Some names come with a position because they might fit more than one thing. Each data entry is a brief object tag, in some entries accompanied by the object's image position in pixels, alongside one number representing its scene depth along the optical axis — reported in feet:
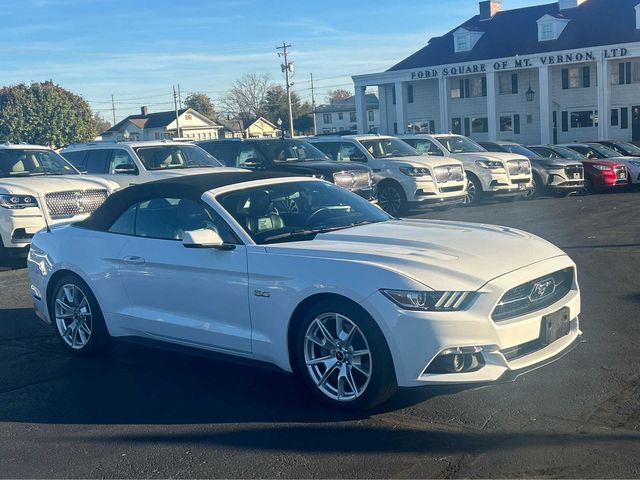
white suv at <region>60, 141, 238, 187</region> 48.96
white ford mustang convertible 16.35
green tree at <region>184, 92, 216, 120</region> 343.05
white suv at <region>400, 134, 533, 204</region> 64.75
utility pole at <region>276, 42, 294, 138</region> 209.93
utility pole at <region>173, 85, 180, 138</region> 256.44
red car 72.90
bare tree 307.99
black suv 53.42
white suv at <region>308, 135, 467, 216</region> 57.52
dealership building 148.36
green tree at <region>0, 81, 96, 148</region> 194.39
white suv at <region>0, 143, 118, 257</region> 39.58
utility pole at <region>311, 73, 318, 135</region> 273.19
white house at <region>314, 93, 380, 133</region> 294.87
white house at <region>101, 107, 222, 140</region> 284.82
